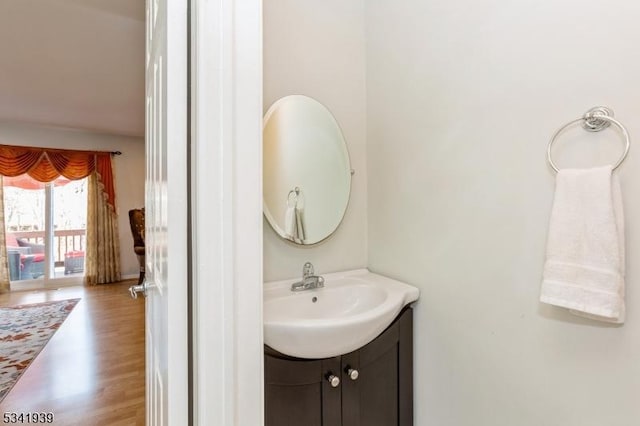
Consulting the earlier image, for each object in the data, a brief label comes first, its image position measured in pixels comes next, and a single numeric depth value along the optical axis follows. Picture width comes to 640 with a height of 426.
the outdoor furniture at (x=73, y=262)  4.76
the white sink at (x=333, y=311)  0.87
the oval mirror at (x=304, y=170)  1.27
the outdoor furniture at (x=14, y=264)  4.35
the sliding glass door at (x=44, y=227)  4.37
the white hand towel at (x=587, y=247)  0.67
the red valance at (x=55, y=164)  4.21
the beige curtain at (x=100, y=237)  4.68
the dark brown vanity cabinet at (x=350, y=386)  0.89
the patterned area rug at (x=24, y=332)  2.23
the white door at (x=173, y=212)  0.55
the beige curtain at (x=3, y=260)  4.17
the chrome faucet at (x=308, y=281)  1.24
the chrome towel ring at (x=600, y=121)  0.68
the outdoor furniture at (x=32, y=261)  4.47
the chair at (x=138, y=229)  4.55
